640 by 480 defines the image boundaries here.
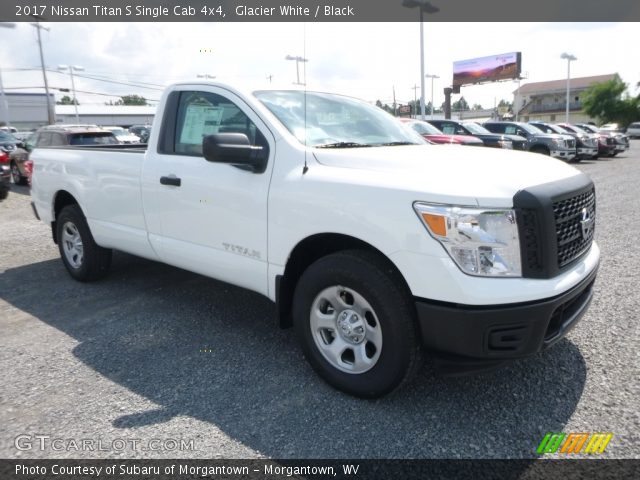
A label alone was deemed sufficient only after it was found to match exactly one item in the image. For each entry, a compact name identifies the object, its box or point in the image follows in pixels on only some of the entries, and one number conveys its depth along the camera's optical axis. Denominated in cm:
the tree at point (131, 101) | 10542
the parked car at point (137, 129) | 3334
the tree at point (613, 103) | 6144
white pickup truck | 255
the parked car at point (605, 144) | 2172
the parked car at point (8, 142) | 1570
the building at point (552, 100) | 7650
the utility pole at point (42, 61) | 4115
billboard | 5822
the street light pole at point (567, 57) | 4378
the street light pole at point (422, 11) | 2406
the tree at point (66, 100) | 10952
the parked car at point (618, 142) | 2232
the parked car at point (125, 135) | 2009
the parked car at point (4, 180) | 1128
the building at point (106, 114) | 7631
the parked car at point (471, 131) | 1622
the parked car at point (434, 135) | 1377
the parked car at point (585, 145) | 1958
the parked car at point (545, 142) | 1749
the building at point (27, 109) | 7681
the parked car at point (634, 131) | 5062
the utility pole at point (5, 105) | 4707
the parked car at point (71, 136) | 1162
